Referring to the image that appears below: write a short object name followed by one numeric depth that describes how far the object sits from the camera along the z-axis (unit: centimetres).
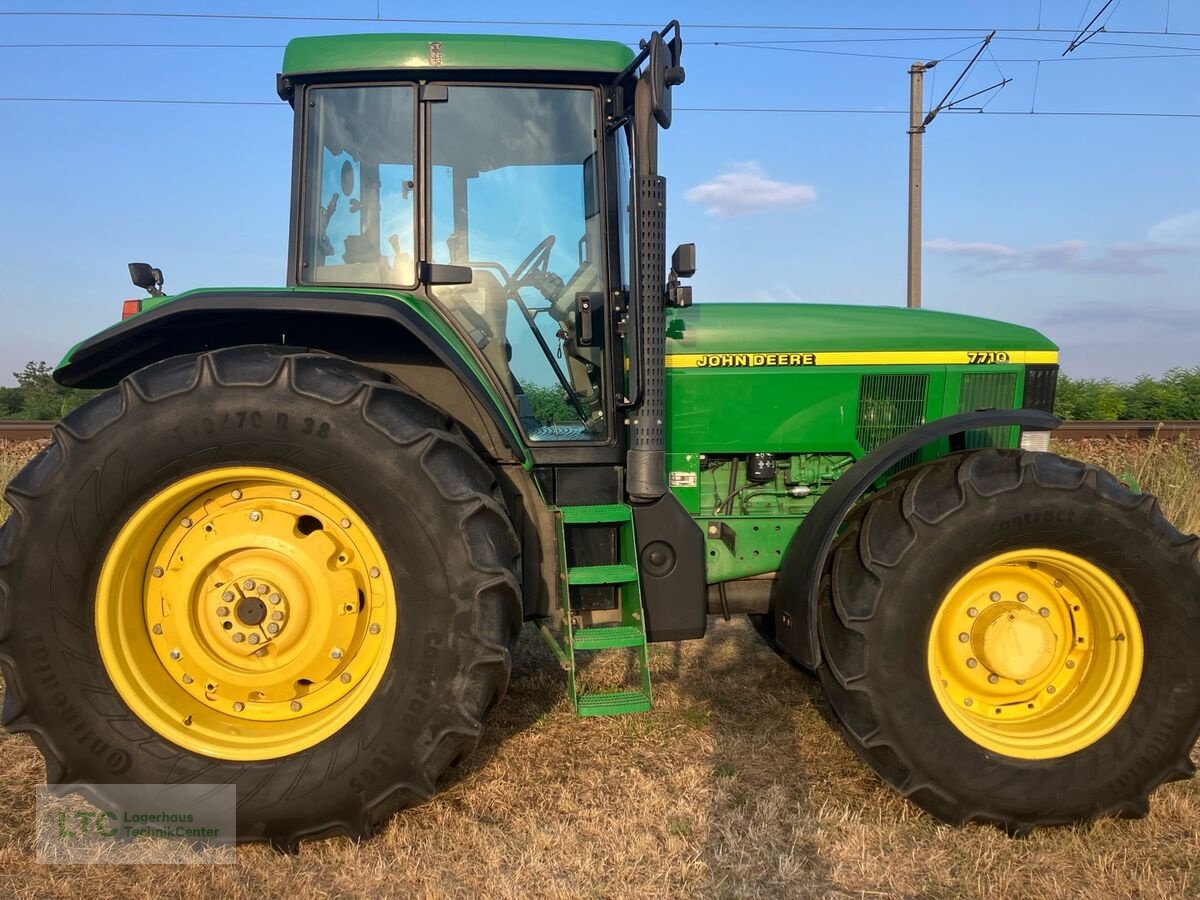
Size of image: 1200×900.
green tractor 229
